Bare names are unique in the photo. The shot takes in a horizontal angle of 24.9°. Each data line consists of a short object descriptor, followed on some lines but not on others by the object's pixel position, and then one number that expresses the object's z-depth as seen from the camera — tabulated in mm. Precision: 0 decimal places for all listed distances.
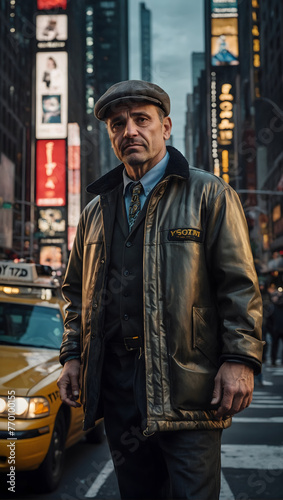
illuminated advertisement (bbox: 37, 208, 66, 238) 55500
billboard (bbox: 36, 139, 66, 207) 53406
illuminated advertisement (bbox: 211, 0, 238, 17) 80062
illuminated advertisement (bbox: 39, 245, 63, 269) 61594
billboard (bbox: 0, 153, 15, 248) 45875
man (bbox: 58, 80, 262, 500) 2482
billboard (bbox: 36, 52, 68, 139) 56156
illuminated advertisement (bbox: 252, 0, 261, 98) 74125
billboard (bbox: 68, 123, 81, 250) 69912
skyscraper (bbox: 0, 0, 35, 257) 51406
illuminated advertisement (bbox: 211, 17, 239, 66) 82250
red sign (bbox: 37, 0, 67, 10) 62062
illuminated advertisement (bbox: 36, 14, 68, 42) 57906
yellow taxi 4781
